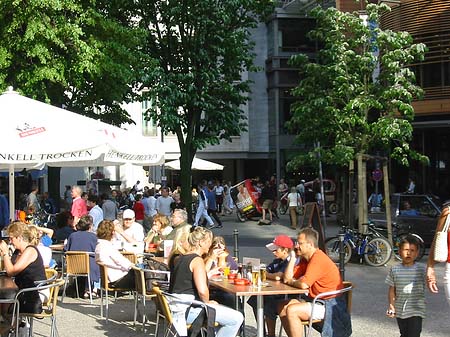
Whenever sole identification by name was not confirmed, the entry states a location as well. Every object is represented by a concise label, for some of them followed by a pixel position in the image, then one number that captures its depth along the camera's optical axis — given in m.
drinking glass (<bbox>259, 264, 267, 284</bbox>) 8.09
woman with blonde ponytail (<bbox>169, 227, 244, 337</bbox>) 7.37
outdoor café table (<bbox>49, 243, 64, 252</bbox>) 12.55
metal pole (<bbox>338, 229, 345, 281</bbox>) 11.35
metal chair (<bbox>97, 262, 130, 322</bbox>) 10.02
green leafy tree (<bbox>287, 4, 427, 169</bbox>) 16.53
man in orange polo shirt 7.45
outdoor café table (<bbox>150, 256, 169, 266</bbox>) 9.96
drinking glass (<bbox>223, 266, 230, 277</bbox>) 8.58
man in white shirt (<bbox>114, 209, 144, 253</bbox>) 12.27
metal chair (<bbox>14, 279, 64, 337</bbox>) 7.46
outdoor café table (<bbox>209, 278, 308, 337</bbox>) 7.41
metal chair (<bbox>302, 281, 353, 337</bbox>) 7.33
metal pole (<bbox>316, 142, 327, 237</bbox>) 17.03
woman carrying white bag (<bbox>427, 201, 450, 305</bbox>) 6.92
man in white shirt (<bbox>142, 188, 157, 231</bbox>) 22.34
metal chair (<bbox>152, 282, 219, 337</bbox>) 7.23
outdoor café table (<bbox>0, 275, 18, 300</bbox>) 7.60
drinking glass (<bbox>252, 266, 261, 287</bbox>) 7.86
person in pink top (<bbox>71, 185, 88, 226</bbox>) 17.48
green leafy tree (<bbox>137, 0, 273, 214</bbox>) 25.55
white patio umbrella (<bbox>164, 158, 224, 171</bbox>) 40.91
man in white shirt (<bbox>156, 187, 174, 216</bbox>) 21.36
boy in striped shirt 7.22
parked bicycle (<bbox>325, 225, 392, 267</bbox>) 15.86
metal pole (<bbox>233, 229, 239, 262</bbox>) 12.96
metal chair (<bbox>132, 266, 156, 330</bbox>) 9.19
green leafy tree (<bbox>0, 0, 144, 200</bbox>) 18.48
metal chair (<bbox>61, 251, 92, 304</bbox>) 11.10
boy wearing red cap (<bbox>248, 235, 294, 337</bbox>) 8.50
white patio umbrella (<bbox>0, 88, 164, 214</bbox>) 8.49
